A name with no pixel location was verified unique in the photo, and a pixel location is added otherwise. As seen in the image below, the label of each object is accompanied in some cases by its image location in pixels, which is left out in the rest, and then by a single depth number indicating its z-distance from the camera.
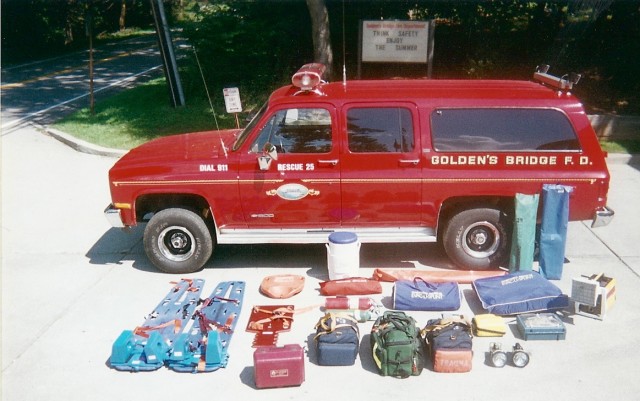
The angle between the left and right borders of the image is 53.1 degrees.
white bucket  7.39
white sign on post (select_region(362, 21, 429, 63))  13.43
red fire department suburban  7.49
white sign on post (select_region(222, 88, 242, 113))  8.42
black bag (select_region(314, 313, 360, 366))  5.93
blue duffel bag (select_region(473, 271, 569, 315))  6.73
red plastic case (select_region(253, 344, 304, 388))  5.60
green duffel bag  5.73
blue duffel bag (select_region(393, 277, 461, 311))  6.90
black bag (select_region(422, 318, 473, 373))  5.79
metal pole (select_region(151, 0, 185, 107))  16.83
